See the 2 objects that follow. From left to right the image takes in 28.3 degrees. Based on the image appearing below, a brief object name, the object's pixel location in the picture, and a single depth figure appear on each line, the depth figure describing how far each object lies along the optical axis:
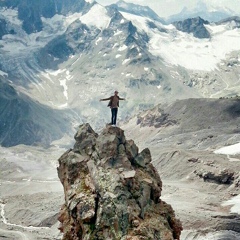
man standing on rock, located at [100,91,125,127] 31.37
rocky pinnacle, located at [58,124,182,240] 23.30
